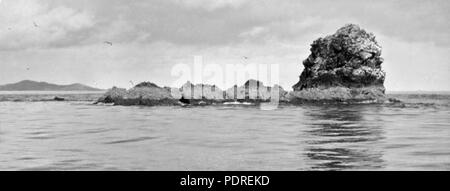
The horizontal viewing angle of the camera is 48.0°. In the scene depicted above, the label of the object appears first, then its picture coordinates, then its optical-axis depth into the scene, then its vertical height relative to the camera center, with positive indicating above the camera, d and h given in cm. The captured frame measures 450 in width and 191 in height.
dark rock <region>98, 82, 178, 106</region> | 7100 +30
